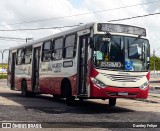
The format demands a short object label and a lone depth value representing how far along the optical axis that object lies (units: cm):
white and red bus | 1355
